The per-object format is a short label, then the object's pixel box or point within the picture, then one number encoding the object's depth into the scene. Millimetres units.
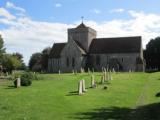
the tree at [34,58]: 68570
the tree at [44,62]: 52188
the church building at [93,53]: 44585
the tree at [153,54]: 49872
